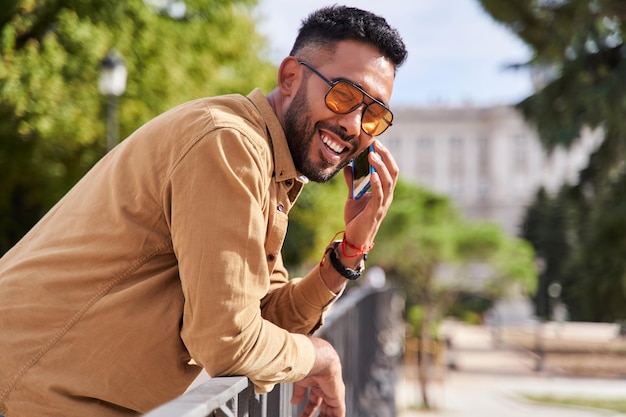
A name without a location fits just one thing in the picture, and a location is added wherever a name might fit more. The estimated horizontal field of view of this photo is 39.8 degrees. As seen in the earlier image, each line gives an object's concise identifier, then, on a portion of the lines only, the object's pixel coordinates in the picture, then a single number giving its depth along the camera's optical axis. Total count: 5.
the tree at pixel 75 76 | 12.23
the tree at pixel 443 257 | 29.55
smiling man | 1.68
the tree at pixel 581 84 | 11.77
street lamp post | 11.47
